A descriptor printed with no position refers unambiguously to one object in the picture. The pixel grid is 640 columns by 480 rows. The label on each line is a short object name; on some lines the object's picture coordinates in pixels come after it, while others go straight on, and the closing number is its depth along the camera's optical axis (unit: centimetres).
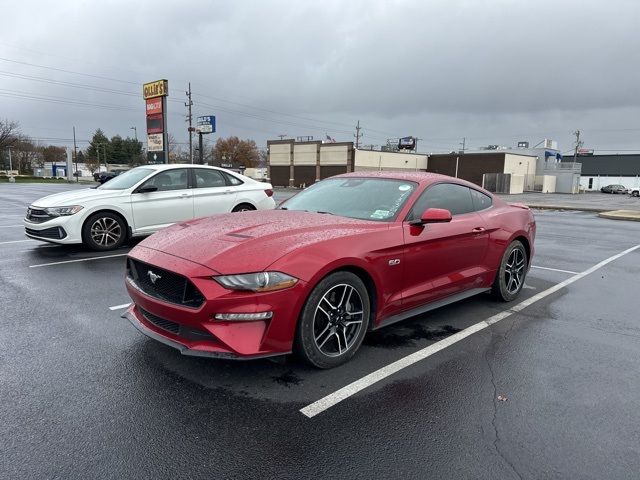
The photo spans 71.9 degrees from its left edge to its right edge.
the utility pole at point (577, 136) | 8246
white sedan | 752
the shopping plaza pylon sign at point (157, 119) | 2623
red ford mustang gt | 298
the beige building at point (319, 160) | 5169
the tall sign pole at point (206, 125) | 4447
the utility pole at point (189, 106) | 5541
